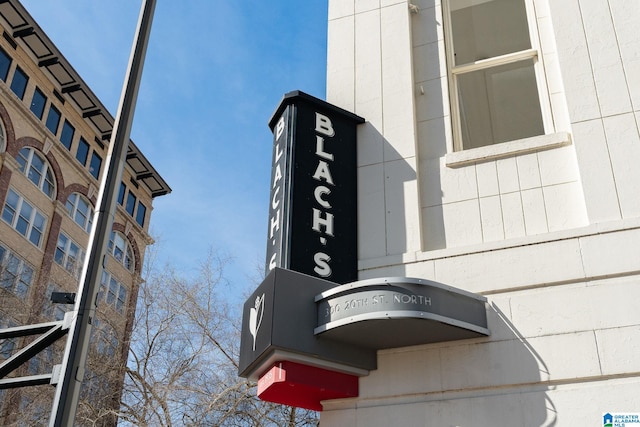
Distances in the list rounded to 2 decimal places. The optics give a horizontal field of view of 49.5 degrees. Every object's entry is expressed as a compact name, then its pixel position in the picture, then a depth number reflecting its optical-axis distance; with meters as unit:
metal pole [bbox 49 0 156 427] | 5.35
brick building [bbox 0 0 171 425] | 25.66
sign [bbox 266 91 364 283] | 7.96
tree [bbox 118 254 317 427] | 18.31
